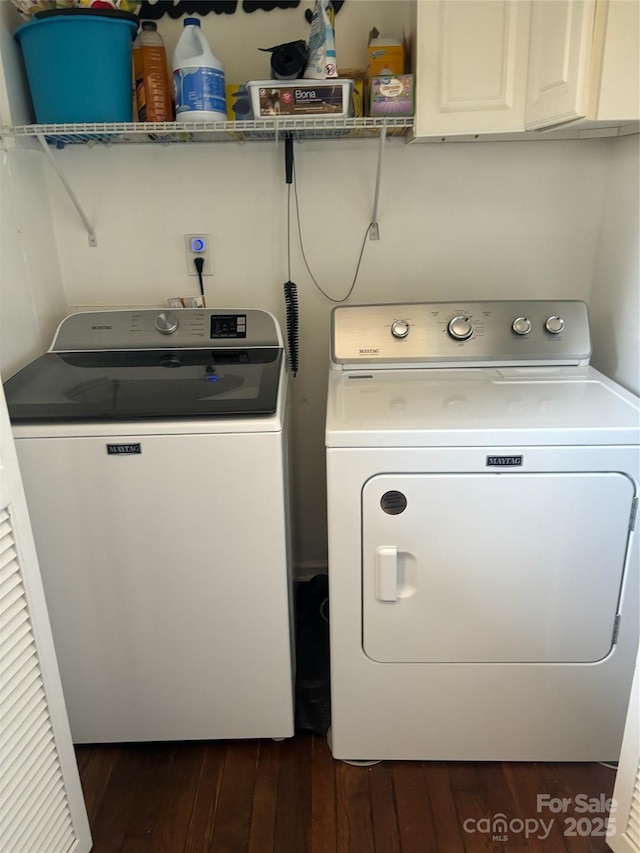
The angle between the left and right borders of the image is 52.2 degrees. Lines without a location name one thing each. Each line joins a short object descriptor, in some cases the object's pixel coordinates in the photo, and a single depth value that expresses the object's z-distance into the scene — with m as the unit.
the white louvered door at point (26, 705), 1.18
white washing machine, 1.49
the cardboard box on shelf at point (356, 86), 1.80
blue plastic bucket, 1.64
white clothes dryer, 1.44
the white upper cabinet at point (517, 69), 1.36
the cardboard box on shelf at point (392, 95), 1.67
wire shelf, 1.65
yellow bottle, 1.75
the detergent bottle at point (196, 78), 1.67
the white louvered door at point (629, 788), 1.31
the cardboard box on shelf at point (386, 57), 1.73
